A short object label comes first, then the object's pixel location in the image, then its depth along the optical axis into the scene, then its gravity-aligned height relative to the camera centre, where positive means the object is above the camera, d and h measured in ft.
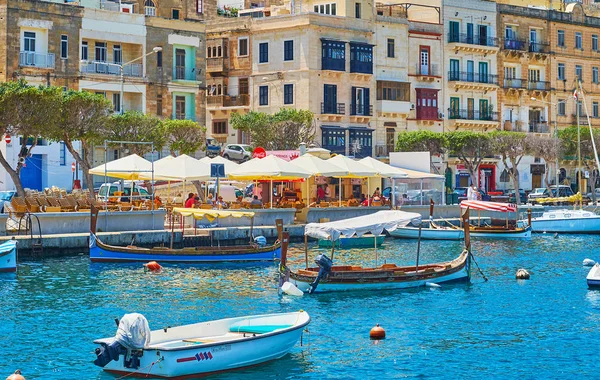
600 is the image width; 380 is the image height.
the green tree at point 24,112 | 151.23 +10.59
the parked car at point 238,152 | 226.38 +6.67
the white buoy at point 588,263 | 138.32 -10.77
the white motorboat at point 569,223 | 195.62 -7.74
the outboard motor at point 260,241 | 142.92 -7.96
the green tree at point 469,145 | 240.73 +8.53
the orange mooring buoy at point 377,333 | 87.86 -12.67
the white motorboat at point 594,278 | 117.29 -10.84
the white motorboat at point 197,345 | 70.03 -11.43
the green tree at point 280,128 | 221.87 +11.65
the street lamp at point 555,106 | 267.70 +20.95
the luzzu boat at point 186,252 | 129.49 -8.69
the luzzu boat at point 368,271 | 109.09 -9.62
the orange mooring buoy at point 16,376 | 67.67 -12.49
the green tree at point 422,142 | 240.94 +9.32
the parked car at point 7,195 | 170.71 -1.86
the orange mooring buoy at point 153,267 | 126.11 -10.09
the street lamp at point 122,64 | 199.50 +24.01
